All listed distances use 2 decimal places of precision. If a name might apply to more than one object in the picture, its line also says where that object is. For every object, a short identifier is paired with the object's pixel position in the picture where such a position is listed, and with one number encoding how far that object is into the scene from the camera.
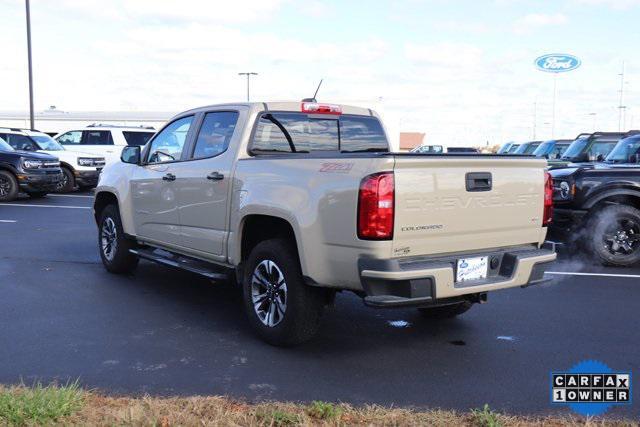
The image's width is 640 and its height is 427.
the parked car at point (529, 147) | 24.96
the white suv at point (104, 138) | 20.02
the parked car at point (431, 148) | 32.34
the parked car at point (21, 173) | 15.93
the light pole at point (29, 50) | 25.55
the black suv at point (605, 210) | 8.53
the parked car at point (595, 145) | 14.33
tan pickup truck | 4.38
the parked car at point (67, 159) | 18.66
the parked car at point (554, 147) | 20.31
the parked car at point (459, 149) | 29.83
